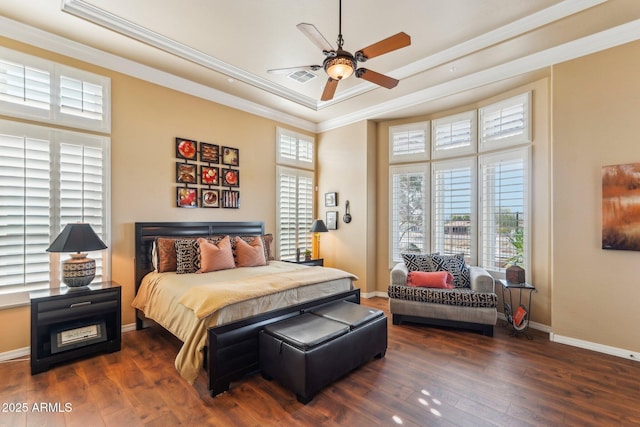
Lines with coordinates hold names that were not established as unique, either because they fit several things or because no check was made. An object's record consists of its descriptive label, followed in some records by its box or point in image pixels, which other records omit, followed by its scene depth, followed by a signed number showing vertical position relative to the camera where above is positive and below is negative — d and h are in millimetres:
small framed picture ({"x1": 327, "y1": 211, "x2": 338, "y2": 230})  5668 -128
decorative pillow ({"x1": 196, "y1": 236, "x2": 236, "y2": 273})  3611 -558
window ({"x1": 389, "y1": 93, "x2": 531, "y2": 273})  3992 +384
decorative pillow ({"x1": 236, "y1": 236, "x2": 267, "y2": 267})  4059 -586
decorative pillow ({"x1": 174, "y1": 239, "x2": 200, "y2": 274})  3541 -537
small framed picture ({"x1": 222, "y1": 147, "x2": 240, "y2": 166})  4621 +929
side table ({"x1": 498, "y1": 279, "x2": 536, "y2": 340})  3553 -1247
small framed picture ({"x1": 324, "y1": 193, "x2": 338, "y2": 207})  5688 +286
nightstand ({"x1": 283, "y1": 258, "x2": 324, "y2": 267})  5047 -861
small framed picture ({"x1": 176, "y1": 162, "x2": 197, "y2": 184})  4117 +578
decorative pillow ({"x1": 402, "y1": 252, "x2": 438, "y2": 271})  4312 -732
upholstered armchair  3561 -1135
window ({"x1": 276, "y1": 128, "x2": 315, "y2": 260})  5387 +446
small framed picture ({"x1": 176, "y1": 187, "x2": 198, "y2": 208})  4125 +234
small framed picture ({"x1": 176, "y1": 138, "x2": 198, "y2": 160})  4117 +936
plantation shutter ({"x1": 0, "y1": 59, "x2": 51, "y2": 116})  2938 +1331
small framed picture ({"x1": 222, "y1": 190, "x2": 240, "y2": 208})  4633 +236
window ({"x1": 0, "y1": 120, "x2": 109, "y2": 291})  2912 +196
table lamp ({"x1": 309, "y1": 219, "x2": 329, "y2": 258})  5328 -251
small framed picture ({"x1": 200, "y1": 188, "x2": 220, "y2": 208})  4395 +231
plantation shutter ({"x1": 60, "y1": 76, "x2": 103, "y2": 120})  3254 +1331
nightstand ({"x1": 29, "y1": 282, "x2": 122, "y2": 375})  2688 -1120
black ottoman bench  2239 -1124
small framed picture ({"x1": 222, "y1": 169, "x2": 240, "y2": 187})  4637 +580
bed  2361 -928
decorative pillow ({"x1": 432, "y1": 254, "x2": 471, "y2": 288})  4070 -771
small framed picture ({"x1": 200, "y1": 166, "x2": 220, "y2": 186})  4363 +583
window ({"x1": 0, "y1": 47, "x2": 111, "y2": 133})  2957 +1324
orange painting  2891 +74
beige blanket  2400 -713
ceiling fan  2285 +1379
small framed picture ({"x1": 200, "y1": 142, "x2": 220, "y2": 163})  4359 +930
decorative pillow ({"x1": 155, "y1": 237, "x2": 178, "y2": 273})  3586 -523
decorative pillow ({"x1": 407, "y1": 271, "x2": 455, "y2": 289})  3916 -903
